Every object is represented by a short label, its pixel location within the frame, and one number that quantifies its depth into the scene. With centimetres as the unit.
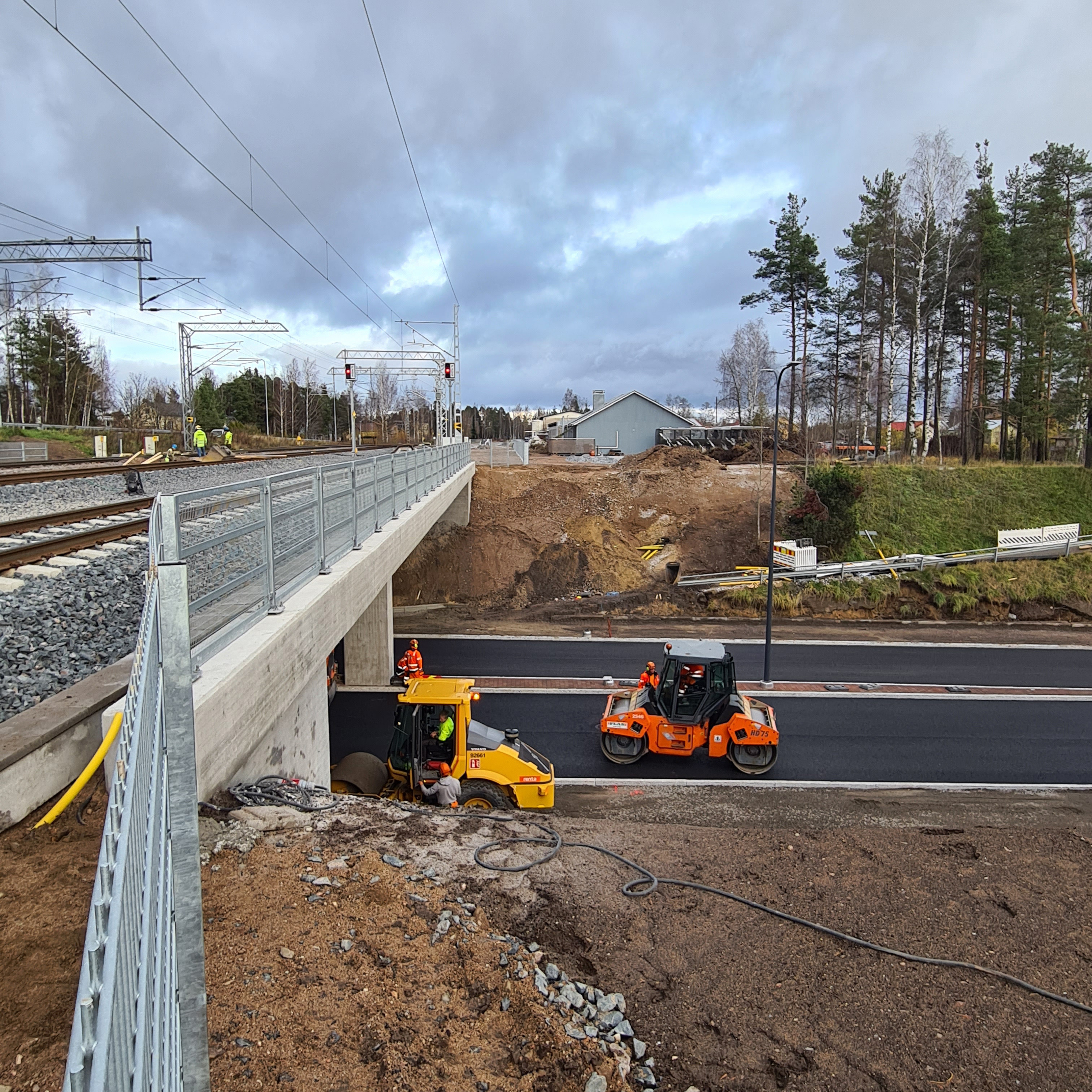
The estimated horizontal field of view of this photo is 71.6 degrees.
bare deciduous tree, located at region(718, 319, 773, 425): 6956
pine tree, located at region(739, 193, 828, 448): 4453
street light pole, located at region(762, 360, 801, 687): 1904
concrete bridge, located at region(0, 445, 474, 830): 493
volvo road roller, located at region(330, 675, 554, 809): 1099
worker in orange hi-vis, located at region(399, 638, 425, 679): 1634
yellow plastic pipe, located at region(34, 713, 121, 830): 473
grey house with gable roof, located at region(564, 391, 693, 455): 6819
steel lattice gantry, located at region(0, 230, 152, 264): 2302
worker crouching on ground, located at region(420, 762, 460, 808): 1028
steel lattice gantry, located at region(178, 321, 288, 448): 3591
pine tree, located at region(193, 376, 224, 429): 5797
